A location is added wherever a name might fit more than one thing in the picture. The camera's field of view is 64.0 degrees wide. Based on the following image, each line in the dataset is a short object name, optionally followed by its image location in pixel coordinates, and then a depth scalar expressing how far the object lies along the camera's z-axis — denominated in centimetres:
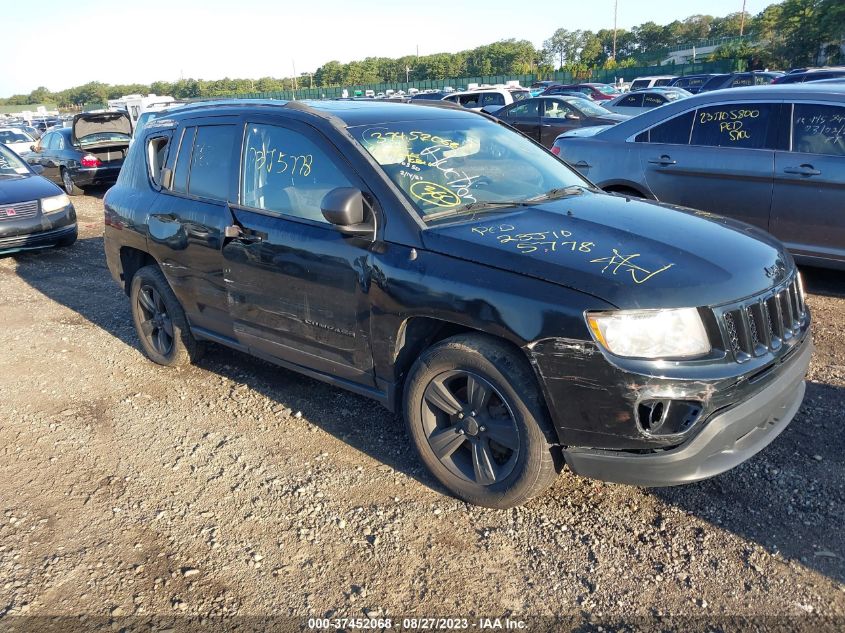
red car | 2753
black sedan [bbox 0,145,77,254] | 869
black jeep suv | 263
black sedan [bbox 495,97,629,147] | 1441
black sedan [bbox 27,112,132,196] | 1427
